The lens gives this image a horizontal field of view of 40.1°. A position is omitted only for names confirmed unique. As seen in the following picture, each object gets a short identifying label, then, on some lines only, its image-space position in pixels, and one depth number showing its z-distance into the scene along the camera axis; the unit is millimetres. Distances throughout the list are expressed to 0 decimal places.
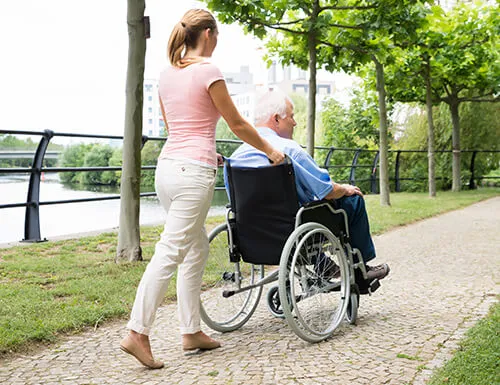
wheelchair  3483
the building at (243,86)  99344
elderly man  3572
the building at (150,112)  87500
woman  3080
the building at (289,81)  99938
